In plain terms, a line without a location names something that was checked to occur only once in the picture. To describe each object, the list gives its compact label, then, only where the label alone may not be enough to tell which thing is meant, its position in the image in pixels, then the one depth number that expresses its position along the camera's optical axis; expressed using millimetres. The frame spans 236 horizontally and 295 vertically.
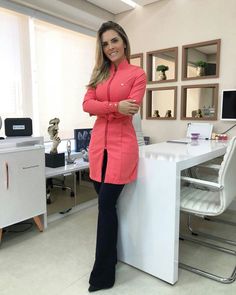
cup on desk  2951
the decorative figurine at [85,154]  3168
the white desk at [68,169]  2543
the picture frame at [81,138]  3416
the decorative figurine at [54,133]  2777
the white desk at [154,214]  1611
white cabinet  2082
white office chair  1607
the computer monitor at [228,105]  2785
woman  1516
